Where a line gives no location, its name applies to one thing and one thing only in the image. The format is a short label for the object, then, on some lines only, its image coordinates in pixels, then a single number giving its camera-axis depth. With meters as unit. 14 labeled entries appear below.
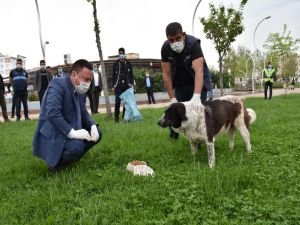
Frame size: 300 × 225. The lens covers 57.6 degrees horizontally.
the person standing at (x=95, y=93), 10.60
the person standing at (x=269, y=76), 13.50
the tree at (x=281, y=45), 22.00
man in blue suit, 3.46
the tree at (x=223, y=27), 13.41
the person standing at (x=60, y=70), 10.34
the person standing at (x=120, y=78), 8.05
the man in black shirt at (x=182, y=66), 4.04
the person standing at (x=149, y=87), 15.84
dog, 3.70
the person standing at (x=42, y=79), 9.88
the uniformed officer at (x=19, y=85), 9.82
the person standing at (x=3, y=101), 9.39
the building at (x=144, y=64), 32.37
